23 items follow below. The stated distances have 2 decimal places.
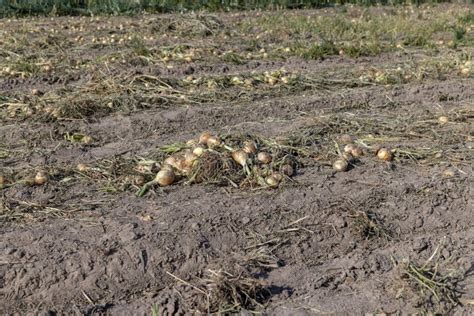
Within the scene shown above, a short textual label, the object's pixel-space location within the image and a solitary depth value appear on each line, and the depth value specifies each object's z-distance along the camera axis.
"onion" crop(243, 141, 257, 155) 4.27
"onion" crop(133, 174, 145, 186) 4.03
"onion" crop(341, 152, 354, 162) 4.36
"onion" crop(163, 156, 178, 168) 4.19
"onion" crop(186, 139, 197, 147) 4.44
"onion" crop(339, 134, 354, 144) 4.68
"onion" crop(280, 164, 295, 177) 4.12
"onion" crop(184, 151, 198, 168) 4.12
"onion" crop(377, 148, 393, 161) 4.42
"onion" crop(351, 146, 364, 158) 4.48
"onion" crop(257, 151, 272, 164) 4.21
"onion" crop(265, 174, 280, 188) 3.99
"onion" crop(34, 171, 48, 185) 4.03
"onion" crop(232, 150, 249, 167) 4.15
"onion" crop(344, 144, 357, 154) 4.49
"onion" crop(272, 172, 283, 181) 4.02
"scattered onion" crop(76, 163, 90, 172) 4.23
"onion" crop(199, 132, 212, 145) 4.41
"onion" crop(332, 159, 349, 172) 4.24
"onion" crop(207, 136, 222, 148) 4.32
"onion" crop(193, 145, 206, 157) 4.18
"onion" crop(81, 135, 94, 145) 4.94
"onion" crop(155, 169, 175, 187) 4.01
